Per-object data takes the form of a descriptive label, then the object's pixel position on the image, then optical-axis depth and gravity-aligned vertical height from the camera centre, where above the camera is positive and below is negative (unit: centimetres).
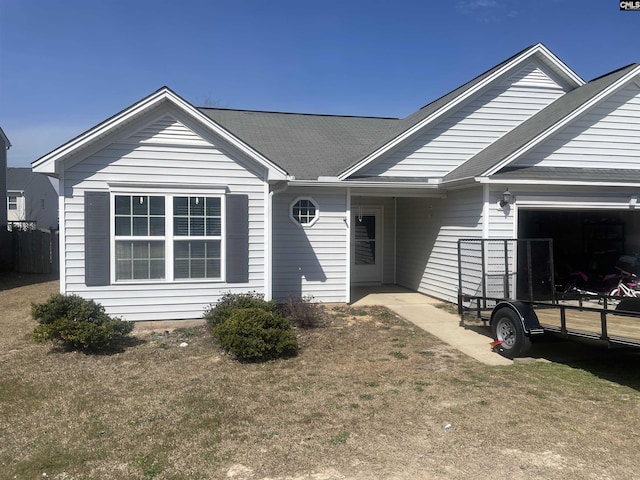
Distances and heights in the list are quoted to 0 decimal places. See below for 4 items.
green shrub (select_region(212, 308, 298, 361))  726 -136
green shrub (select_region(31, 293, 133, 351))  753 -123
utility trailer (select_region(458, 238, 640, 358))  659 -97
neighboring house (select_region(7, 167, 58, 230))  4019 +399
